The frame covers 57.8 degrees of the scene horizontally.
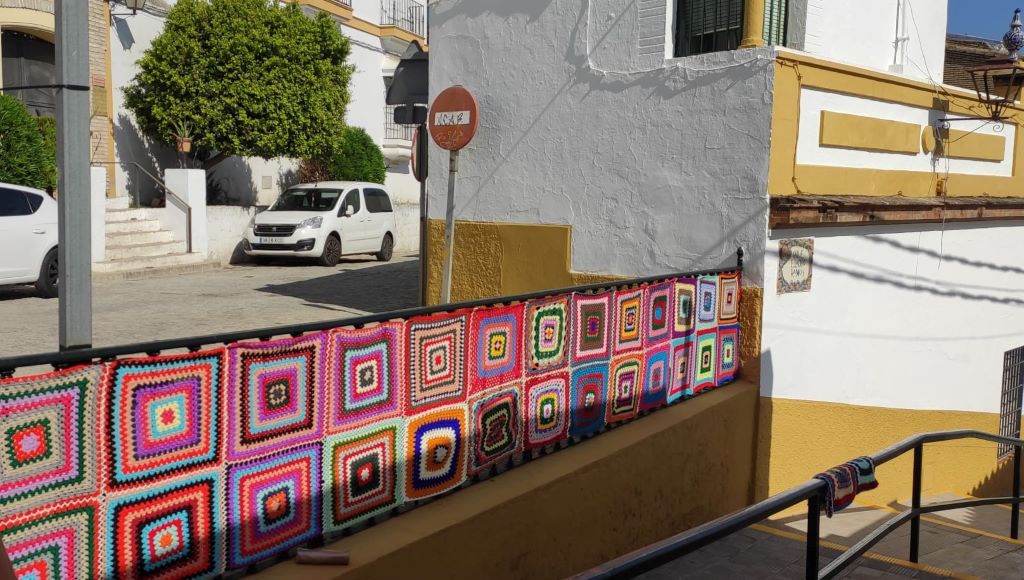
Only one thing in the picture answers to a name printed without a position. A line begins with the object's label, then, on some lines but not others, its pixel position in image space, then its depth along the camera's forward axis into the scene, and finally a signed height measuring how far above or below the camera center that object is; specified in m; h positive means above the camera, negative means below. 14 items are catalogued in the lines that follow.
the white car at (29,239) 11.53 -0.71
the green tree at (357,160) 22.38 +0.80
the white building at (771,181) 7.82 +0.22
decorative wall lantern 9.64 +1.44
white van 16.98 -0.63
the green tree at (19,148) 14.09 +0.52
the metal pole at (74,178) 3.34 +0.02
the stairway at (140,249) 14.82 -1.08
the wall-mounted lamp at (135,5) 17.61 +3.44
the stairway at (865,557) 5.66 -2.48
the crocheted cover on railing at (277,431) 3.07 -1.02
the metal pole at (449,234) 7.98 -0.34
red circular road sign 8.70 +0.73
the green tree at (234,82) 17.58 +2.05
